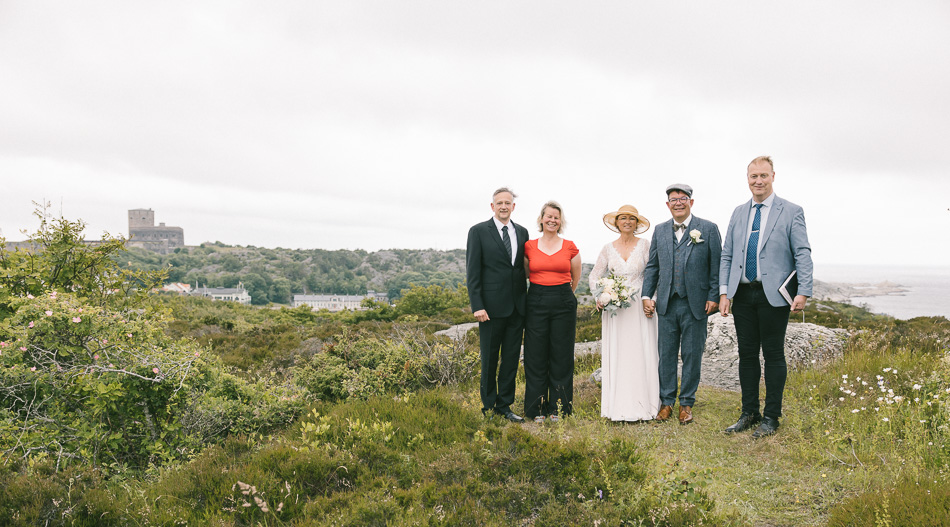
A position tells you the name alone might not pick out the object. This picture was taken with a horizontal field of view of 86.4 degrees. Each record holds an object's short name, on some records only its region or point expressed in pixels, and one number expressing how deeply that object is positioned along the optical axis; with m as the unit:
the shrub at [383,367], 6.72
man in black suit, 5.35
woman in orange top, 5.36
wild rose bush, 4.46
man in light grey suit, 4.58
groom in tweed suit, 5.12
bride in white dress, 5.46
